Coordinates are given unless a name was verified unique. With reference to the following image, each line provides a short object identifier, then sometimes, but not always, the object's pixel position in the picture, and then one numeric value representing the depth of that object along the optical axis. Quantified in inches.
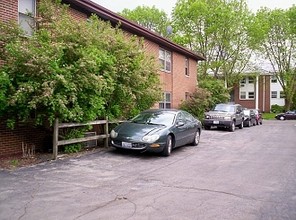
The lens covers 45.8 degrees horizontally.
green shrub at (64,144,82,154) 402.3
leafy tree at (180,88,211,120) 948.0
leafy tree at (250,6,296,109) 1779.0
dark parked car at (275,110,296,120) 1800.0
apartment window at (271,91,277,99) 2223.5
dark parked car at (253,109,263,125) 1184.8
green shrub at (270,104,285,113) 2162.2
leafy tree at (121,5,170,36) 2101.4
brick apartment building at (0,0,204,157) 394.3
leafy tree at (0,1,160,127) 336.8
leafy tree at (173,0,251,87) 1411.2
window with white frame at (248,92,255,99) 2186.5
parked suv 818.8
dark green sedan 395.5
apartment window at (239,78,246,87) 2203.5
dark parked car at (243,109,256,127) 1028.5
